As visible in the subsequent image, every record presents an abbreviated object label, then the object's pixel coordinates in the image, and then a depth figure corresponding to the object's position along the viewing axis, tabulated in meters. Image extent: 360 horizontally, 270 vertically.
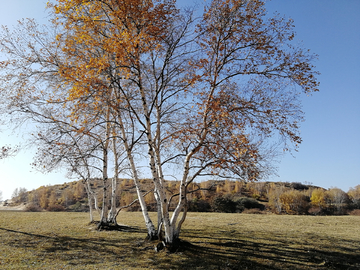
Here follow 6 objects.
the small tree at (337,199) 33.72
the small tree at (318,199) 32.91
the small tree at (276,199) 31.22
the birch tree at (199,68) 8.44
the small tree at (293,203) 31.56
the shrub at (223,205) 29.73
